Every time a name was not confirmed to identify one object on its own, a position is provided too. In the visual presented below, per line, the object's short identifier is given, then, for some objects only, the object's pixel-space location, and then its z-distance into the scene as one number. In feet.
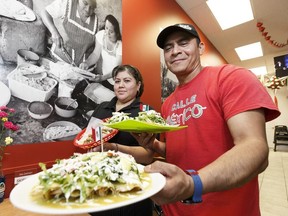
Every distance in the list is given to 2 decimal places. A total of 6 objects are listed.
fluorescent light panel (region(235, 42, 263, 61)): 17.57
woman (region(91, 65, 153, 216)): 4.46
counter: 3.10
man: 1.93
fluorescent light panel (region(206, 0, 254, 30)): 10.94
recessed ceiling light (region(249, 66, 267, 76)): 24.38
